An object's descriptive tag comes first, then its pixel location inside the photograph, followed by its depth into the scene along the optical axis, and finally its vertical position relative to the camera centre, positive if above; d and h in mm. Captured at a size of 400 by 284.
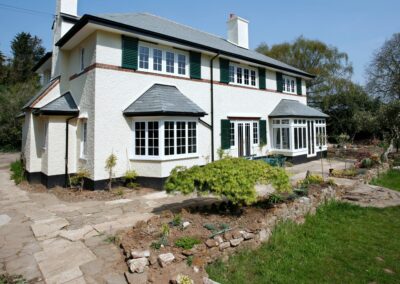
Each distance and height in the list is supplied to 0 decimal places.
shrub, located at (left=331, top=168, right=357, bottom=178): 10646 -997
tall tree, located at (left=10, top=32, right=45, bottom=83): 45344 +20417
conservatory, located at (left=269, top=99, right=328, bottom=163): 15836 +1248
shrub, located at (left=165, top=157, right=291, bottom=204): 5371 -622
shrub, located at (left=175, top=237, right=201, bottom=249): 4340 -1579
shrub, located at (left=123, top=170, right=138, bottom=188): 9898 -1064
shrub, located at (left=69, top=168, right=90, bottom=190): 9645 -1009
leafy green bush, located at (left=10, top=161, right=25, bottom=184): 12125 -1029
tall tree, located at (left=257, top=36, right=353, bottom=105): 32375 +11656
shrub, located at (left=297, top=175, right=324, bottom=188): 8268 -1037
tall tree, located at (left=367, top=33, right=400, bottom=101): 31094 +9599
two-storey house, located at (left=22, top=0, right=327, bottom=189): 9758 +2179
